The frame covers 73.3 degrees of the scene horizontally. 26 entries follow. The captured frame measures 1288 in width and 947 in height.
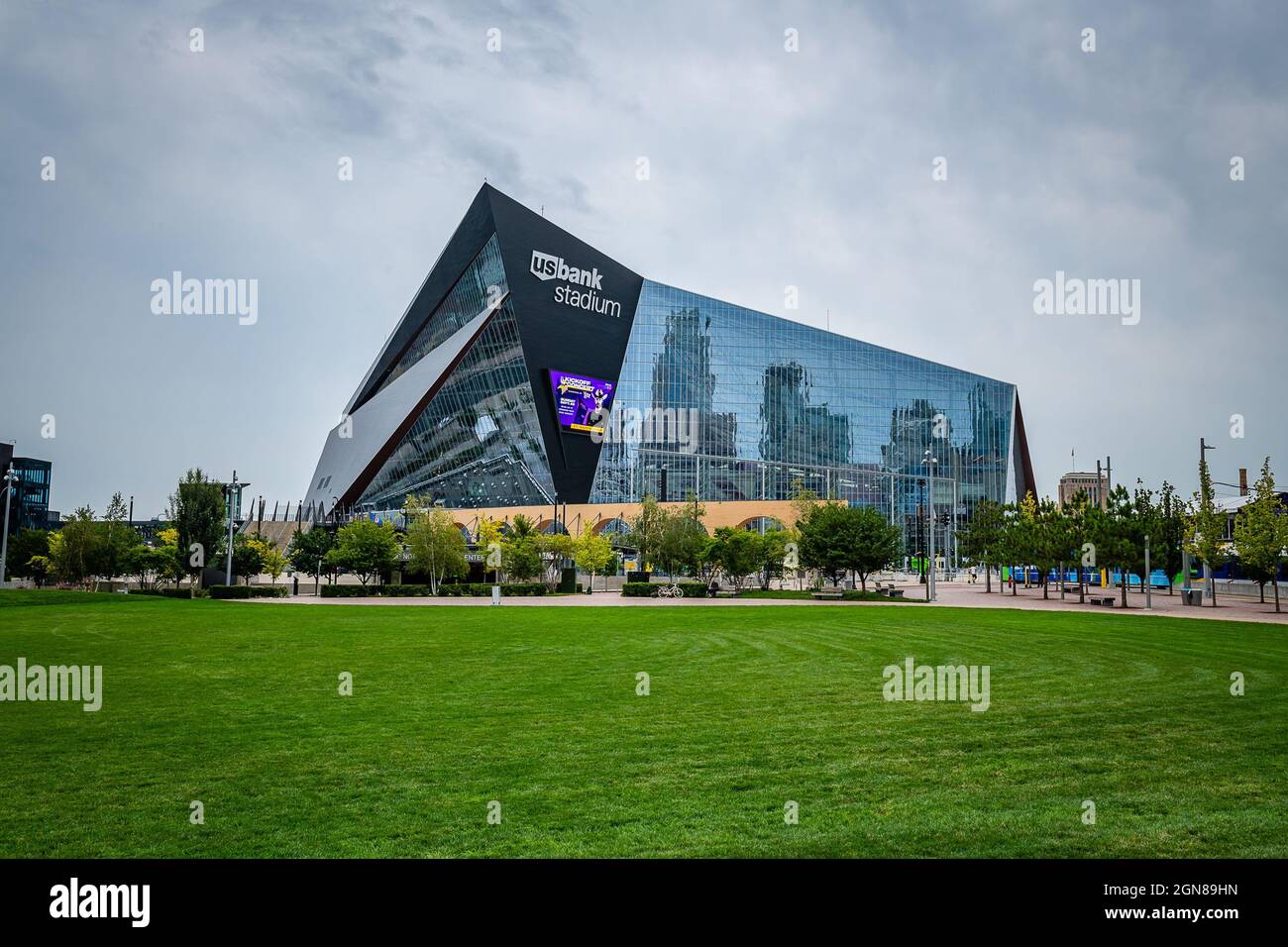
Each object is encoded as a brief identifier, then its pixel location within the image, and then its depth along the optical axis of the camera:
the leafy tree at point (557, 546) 56.56
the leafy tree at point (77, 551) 52.72
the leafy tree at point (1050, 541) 49.03
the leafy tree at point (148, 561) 55.00
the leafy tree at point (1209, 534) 44.31
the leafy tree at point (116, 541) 53.47
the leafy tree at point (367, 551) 52.88
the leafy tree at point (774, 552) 54.81
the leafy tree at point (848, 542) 50.16
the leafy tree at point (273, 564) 56.61
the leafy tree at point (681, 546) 54.31
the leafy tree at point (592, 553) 57.12
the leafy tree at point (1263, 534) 40.56
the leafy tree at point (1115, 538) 44.75
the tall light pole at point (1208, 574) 47.74
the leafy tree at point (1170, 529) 52.00
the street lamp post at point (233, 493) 50.65
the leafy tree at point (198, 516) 52.47
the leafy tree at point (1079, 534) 47.18
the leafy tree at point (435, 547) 52.19
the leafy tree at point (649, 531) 55.28
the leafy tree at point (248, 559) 56.47
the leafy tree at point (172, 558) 52.72
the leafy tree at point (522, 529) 57.09
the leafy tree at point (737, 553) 52.59
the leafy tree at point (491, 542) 48.91
